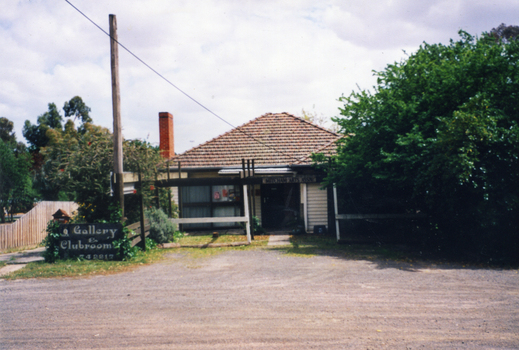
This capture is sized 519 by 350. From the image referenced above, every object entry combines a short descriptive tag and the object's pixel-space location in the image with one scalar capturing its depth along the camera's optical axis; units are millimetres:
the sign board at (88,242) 9758
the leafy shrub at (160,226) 12188
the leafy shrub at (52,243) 9641
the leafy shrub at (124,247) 9773
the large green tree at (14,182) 24812
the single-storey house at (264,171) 15562
